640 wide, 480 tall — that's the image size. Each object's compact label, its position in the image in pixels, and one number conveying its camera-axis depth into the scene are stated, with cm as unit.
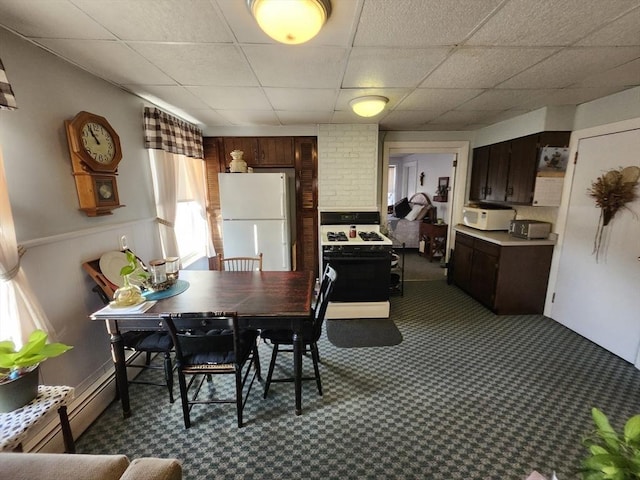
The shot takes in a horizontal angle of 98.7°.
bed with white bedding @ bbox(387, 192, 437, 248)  578
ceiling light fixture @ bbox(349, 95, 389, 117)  241
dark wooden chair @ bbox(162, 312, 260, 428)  155
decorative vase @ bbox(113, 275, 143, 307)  169
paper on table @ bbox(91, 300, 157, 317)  164
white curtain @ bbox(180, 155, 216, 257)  347
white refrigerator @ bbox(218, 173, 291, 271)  344
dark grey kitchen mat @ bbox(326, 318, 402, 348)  265
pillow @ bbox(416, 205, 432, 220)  578
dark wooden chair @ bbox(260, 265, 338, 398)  191
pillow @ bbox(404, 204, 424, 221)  588
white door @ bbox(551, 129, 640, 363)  232
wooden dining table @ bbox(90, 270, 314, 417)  165
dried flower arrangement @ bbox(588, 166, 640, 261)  229
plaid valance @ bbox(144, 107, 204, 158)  259
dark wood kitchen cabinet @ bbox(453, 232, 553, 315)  308
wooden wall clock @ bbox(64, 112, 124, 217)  180
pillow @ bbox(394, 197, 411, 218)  643
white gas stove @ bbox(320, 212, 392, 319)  303
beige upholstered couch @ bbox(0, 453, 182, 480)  84
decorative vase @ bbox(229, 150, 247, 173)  359
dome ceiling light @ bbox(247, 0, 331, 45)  111
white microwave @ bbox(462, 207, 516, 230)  349
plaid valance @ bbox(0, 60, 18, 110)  134
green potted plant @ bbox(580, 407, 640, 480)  66
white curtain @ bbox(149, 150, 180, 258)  274
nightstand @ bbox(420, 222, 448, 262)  505
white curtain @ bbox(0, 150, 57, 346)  136
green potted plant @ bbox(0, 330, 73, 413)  117
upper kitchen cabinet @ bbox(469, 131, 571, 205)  292
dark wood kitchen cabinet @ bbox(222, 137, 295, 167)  381
